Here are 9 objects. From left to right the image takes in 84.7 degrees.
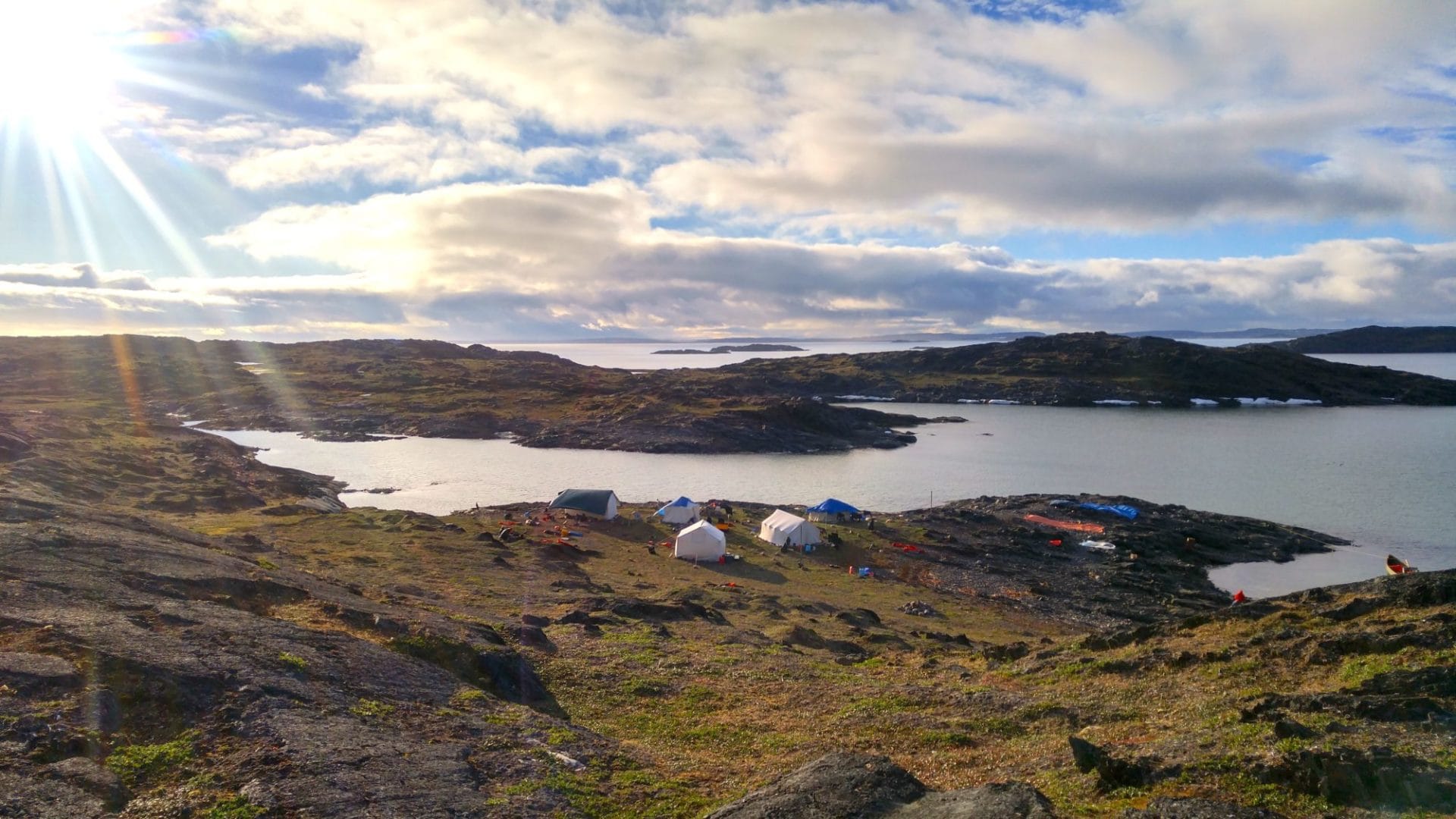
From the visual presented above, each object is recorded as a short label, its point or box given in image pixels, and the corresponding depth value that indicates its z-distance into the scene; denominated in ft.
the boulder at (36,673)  39.83
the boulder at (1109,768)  37.04
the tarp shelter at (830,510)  197.36
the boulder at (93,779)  33.45
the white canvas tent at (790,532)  168.55
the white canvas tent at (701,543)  153.89
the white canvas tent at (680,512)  190.60
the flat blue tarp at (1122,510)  205.67
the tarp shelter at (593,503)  192.34
